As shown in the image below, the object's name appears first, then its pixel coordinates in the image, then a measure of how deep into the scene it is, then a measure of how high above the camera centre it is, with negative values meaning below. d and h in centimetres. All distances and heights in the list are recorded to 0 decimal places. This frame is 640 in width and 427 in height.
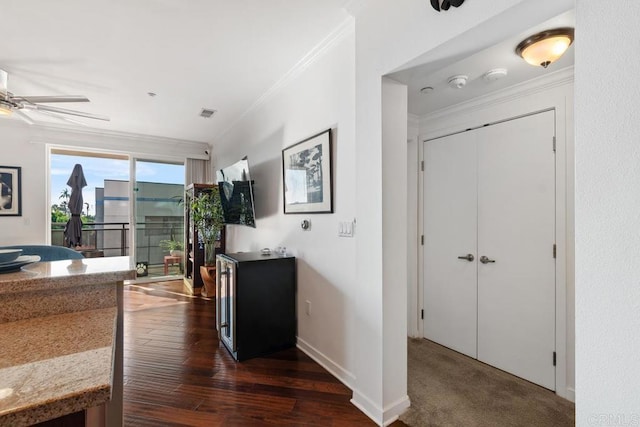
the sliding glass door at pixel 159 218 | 532 -8
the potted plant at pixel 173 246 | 561 -63
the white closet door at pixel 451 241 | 268 -27
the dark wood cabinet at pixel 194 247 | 469 -56
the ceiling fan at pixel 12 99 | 266 +107
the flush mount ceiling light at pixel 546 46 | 162 +97
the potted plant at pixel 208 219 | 447 -8
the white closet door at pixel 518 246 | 220 -27
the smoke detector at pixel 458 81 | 217 +101
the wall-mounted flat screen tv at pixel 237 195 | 337 +23
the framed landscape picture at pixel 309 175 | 236 +34
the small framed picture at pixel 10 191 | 429 +34
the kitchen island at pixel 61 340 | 58 -37
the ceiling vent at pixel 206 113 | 391 +139
